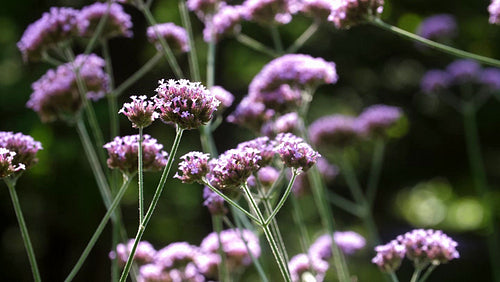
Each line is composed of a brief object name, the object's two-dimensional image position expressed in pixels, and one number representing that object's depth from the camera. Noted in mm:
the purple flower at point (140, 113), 1736
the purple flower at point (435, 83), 4930
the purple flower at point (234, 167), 1776
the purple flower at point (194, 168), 1798
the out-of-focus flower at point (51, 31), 2936
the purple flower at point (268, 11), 3350
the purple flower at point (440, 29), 4625
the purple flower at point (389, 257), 2092
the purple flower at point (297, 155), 1837
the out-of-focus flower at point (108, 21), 3244
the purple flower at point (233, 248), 3131
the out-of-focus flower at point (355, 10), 2309
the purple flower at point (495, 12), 2224
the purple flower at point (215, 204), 2383
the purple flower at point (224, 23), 3482
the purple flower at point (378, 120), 4016
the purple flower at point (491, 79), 4520
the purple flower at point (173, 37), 3410
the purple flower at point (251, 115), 3127
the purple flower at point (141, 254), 3062
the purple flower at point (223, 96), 3312
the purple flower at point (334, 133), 3920
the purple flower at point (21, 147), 2002
